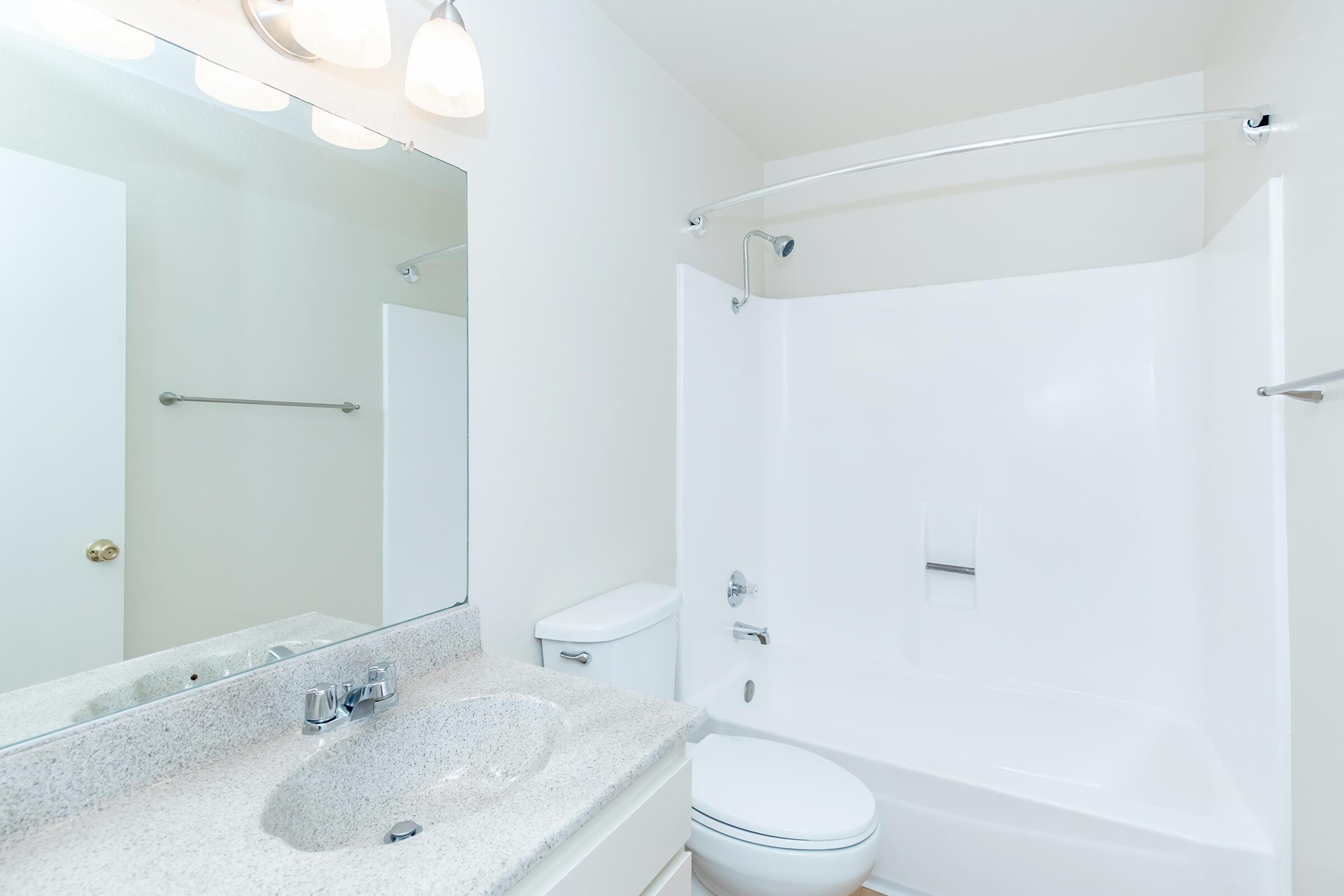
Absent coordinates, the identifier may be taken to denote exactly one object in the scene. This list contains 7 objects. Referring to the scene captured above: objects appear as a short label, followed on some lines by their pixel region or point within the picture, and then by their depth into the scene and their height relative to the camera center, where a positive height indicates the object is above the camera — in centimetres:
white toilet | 134 -80
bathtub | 146 -93
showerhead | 225 +71
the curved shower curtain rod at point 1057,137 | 152 +81
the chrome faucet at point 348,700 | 97 -40
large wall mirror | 78 +11
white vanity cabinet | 78 -54
